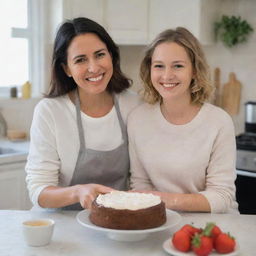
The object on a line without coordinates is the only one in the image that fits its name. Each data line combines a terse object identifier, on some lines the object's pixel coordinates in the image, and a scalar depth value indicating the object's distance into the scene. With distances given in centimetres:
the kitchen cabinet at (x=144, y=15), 329
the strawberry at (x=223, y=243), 124
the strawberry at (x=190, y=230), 126
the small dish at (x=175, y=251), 125
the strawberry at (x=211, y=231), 122
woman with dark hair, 182
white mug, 132
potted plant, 349
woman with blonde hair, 176
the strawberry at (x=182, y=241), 125
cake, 134
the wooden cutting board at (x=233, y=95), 361
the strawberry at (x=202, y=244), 121
